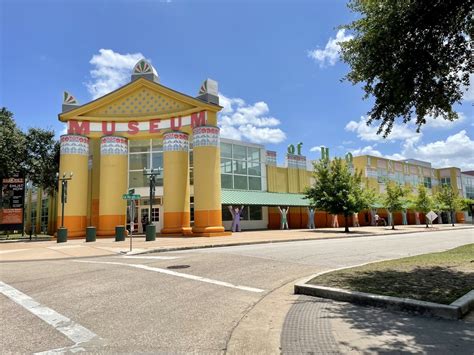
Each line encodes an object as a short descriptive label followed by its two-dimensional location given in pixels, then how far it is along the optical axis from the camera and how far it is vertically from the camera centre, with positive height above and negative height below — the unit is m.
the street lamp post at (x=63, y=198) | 22.78 +1.57
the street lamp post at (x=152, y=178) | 23.13 +2.58
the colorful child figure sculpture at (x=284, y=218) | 35.78 -0.14
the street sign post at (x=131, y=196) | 17.88 +1.16
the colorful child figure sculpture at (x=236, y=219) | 31.84 -0.11
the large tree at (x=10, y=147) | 28.98 +6.11
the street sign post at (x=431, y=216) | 35.88 -0.29
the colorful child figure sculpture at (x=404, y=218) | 53.01 -0.69
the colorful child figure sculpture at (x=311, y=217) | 38.12 -0.11
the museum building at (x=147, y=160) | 26.12 +4.58
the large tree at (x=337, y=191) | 30.66 +2.03
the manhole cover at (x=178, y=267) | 11.22 -1.43
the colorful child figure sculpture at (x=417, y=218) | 55.61 -0.70
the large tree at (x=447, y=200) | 49.66 +1.70
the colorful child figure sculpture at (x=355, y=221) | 44.26 -0.73
